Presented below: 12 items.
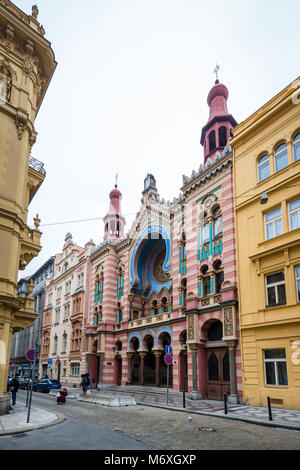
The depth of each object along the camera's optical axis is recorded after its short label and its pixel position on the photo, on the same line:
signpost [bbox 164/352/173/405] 20.73
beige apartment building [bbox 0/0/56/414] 16.05
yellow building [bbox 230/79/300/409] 17.58
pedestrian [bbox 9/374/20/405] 20.32
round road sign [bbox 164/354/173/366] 20.73
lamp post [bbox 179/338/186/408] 26.72
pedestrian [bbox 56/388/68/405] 21.61
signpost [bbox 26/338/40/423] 15.72
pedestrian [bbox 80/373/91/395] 25.84
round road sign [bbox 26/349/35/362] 15.79
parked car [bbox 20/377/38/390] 37.62
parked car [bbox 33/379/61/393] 33.31
